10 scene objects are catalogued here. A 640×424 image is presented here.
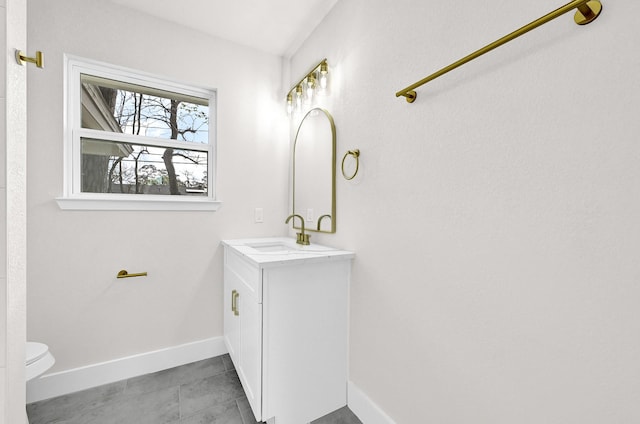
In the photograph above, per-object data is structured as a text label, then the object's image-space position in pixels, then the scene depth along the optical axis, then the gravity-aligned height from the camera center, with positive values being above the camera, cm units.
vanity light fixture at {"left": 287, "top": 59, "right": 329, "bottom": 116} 175 +86
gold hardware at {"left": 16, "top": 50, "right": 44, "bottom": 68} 82 +46
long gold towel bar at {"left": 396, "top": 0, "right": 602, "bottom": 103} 66 +50
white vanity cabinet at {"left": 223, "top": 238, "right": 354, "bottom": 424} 131 -63
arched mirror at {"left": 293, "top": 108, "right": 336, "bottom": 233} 172 +27
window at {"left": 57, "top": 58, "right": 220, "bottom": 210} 168 +45
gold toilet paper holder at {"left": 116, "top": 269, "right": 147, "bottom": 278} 175 -43
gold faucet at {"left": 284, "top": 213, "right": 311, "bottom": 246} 188 -20
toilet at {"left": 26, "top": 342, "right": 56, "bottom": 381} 129 -76
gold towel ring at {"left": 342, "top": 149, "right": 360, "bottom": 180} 150 +30
